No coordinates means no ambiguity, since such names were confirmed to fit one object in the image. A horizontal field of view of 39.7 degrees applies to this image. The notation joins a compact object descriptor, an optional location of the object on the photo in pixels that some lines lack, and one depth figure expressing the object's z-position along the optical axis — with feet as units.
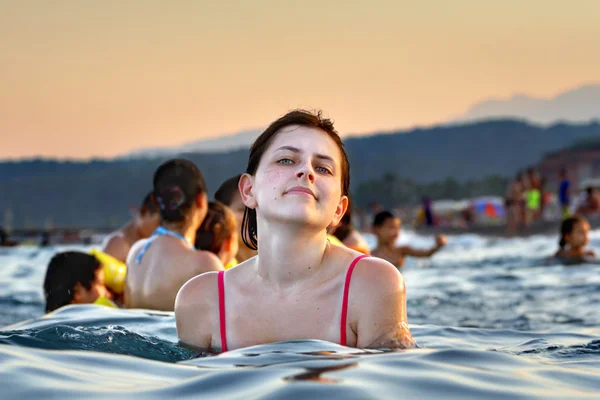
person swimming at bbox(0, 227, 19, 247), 141.09
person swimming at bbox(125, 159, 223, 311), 19.25
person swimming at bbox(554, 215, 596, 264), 43.19
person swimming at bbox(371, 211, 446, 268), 39.99
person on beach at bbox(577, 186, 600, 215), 90.68
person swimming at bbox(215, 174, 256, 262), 23.15
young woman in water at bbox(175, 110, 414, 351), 10.91
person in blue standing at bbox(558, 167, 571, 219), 80.57
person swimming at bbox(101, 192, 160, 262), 29.25
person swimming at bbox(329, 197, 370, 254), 29.22
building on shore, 258.57
